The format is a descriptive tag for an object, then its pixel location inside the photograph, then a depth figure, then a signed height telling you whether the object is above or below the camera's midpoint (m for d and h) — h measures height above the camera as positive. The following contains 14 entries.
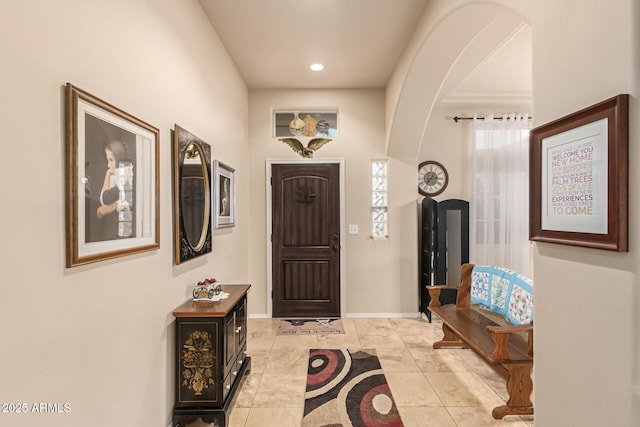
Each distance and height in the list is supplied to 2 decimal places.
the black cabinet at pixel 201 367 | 2.12 -0.95
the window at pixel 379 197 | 4.64 +0.23
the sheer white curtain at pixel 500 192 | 5.01 +0.31
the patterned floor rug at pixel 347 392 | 2.35 -1.41
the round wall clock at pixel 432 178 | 5.23 +0.55
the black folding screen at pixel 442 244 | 4.35 -0.41
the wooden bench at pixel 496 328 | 2.39 -0.99
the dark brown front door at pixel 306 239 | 4.62 -0.34
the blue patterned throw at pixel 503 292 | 2.74 -0.71
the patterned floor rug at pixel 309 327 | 4.09 -1.41
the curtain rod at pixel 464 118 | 5.11 +1.44
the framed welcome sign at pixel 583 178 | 0.98 +0.12
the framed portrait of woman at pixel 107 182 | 1.28 +0.15
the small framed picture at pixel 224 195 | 3.05 +0.18
